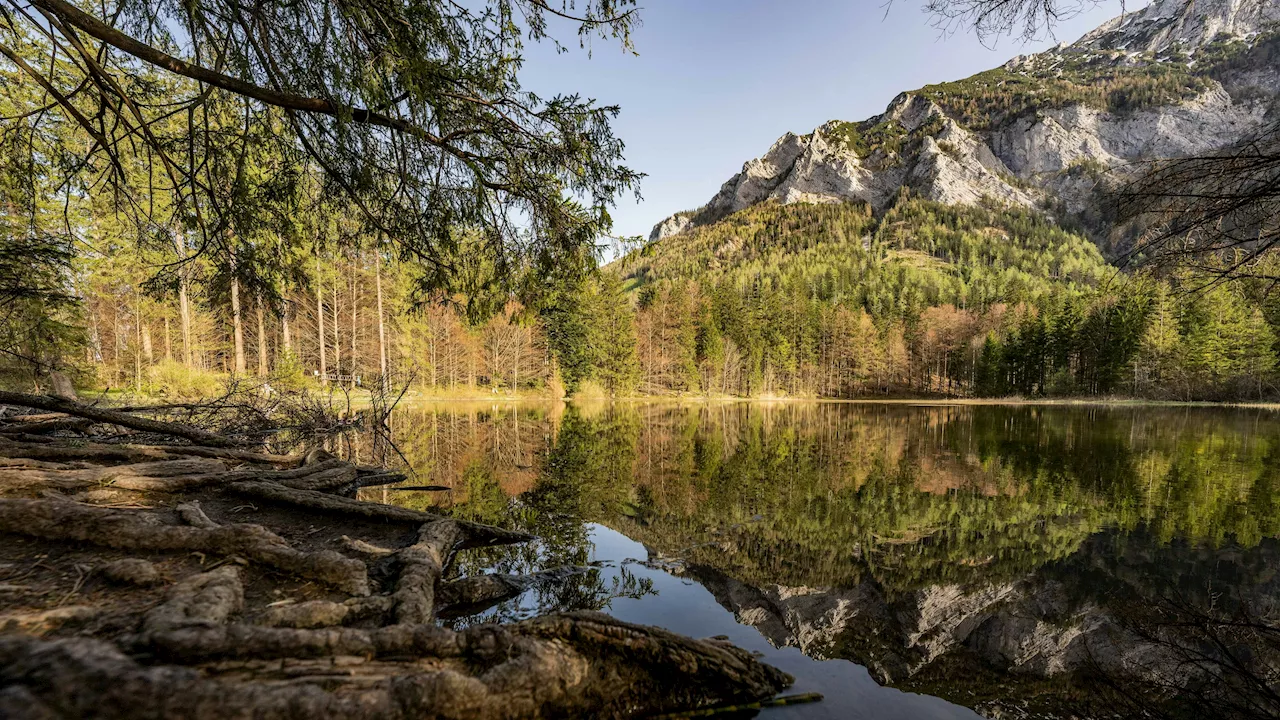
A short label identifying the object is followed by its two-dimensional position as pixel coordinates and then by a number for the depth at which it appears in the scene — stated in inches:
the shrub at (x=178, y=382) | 610.4
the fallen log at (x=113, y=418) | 178.5
